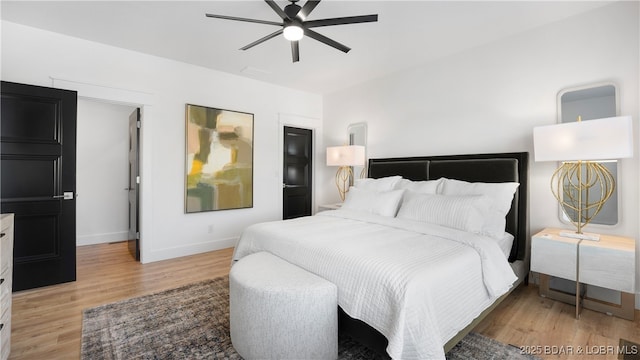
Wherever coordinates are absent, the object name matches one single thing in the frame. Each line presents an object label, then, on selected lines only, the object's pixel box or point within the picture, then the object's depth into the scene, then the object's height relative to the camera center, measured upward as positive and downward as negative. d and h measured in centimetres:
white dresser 163 -65
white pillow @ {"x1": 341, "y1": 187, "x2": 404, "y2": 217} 313 -30
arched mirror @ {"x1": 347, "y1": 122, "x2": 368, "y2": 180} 473 +67
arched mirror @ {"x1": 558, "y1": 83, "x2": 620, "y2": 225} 252 +64
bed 149 -51
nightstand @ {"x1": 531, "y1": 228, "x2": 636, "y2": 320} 212 -69
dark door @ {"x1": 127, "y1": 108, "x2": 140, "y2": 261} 374 -18
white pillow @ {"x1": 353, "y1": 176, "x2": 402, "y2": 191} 363 -10
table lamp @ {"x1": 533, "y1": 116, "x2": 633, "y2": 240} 213 +17
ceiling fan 220 +125
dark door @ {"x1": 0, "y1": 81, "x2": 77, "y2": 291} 272 -5
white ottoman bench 160 -82
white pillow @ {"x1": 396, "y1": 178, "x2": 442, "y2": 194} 317 -11
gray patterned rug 182 -114
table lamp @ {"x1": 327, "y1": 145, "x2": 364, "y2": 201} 437 +30
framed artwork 394 +23
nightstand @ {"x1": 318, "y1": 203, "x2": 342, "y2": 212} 446 -50
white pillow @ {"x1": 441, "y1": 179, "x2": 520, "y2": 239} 244 -17
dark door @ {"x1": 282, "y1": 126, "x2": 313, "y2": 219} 521 +5
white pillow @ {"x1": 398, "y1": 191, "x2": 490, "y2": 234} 246 -32
